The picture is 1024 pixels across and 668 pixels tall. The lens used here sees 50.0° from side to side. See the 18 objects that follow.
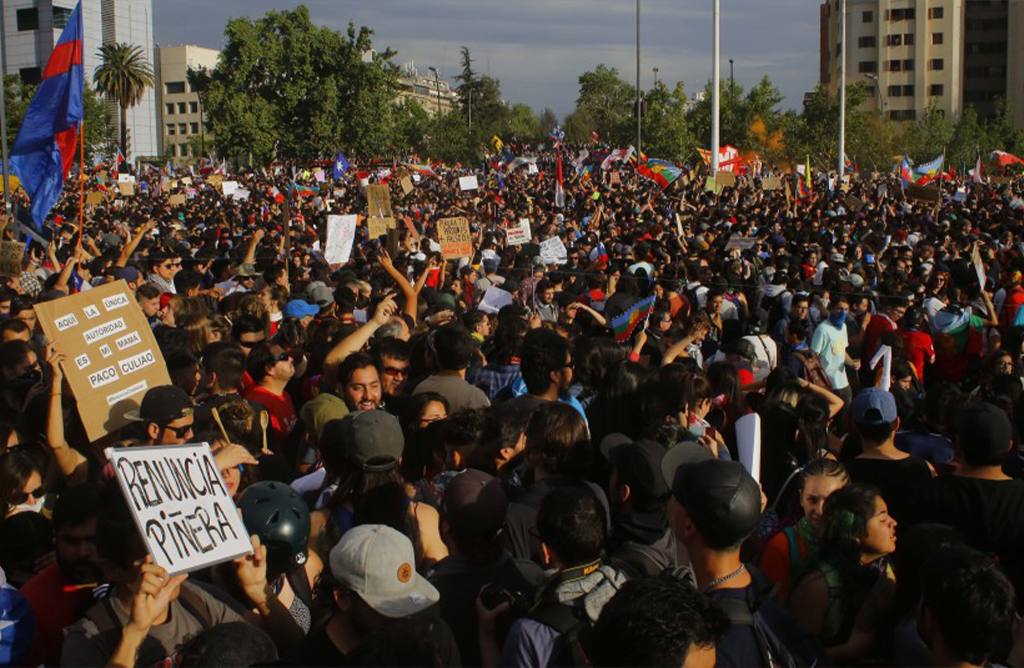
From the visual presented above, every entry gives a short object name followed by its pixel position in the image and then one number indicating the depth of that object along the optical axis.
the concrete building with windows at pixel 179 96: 123.69
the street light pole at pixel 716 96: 34.22
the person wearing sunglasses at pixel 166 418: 5.05
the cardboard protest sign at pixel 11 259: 11.80
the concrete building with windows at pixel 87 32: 85.25
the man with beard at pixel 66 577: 3.58
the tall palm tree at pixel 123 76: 86.25
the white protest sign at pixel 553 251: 13.29
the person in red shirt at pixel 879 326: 8.81
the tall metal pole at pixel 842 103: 41.62
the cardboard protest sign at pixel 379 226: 15.70
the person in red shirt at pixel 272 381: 6.32
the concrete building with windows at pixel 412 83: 181.38
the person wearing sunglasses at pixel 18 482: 4.41
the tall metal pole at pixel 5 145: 18.72
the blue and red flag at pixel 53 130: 10.45
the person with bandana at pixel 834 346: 8.12
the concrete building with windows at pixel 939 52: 100.06
